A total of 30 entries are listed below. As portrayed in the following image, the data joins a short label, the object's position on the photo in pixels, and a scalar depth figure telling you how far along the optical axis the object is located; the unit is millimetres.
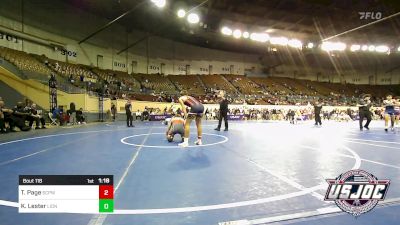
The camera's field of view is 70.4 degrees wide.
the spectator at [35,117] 14672
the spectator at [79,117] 19891
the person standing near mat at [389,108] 13750
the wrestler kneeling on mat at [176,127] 9062
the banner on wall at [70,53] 29838
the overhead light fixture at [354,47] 34250
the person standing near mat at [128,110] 16281
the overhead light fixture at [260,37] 29578
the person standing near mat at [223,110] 13580
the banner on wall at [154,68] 40112
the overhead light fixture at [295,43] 31953
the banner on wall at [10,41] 23656
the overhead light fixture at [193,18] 21125
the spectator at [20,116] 13516
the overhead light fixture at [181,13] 19562
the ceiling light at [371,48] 34625
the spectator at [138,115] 26645
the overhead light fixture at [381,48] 34719
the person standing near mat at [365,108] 14125
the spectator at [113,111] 23575
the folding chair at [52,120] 17923
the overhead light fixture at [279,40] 31598
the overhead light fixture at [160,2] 18641
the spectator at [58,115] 17906
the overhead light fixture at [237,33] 27459
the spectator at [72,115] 19266
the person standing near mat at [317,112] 17812
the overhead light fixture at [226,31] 25375
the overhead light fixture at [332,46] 32434
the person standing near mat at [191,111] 8180
